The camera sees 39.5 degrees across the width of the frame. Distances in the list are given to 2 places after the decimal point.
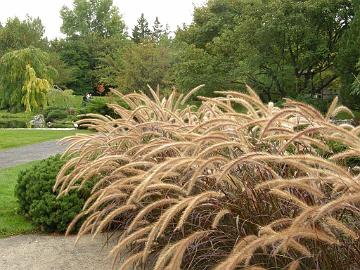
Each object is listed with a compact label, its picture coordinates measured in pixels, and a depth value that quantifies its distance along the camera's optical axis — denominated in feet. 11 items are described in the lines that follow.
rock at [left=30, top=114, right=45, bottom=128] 94.34
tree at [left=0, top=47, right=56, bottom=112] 112.88
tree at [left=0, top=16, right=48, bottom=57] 172.14
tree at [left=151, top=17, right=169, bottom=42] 256.81
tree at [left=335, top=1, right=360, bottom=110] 66.85
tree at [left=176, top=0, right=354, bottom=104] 72.08
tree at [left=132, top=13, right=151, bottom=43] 247.91
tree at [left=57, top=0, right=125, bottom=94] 177.58
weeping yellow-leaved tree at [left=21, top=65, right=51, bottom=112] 109.35
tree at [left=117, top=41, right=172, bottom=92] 108.17
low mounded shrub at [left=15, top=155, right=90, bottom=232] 18.89
